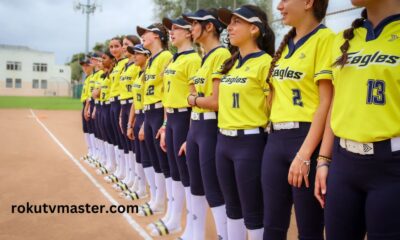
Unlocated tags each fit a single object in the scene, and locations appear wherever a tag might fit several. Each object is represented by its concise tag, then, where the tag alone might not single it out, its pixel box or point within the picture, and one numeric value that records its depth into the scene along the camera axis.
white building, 71.25
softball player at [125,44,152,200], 6.32
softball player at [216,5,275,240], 3.32
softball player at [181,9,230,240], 3.96
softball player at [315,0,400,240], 2.02
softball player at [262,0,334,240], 2.61
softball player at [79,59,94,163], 10.70
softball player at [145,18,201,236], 4.73
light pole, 40.62
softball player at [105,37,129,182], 7.94
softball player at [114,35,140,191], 7.16
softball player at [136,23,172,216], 5.56
